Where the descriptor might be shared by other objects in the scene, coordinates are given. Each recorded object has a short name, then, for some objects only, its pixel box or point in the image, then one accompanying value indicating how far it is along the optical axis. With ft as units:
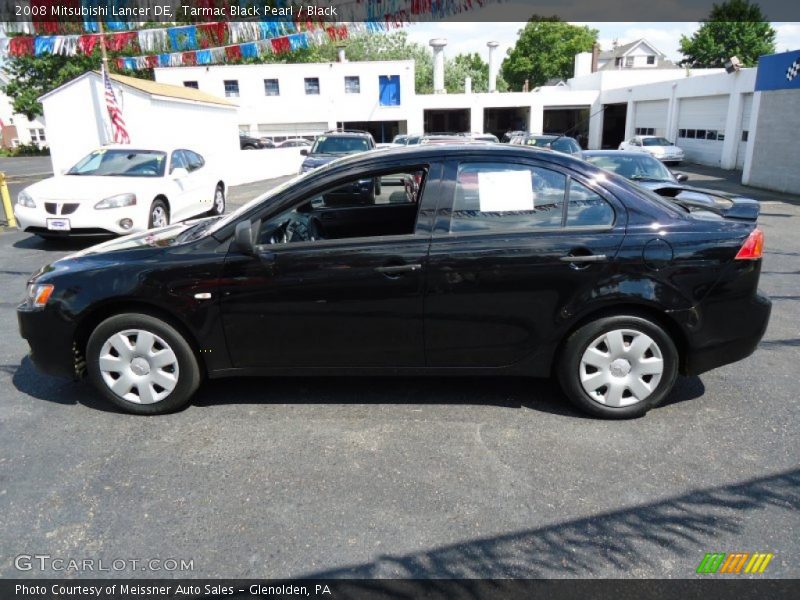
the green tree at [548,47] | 228.43
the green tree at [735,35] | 171.94
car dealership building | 79.15
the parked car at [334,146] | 49.05
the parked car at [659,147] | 79.97
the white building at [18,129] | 195.00
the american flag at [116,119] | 57.82
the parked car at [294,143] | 113.80
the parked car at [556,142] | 52.80
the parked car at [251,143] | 113.60
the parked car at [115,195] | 27.37
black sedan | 11.21
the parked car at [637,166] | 29.99
